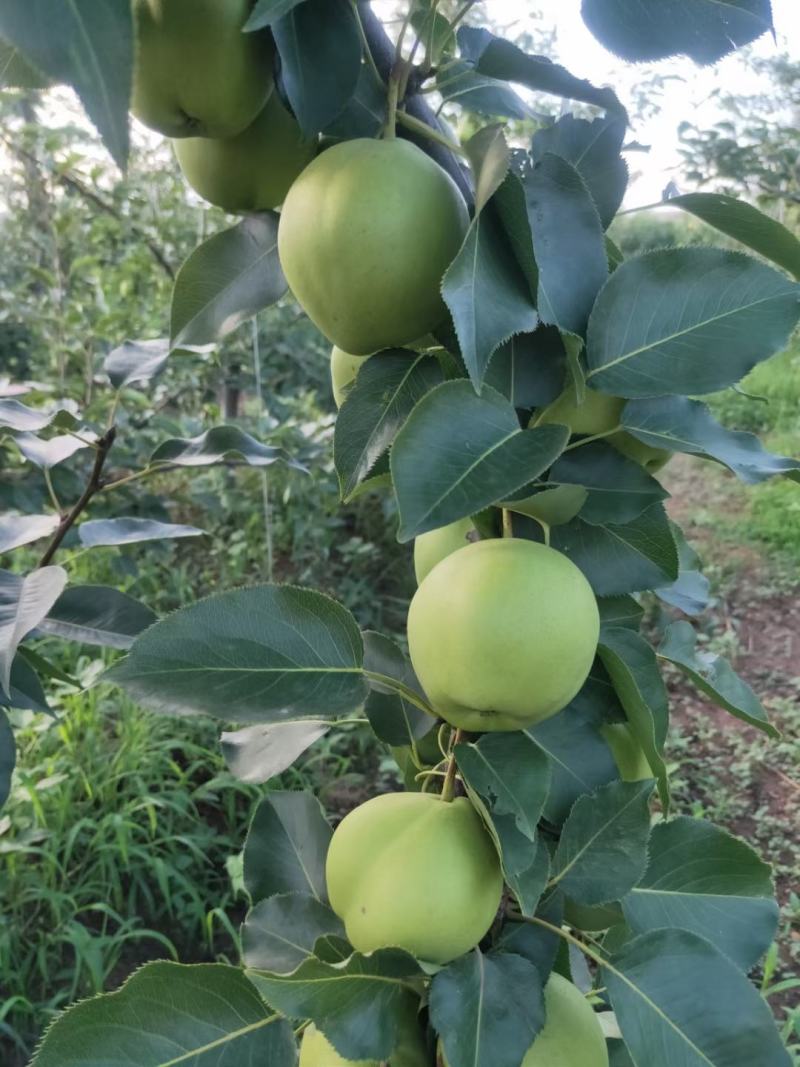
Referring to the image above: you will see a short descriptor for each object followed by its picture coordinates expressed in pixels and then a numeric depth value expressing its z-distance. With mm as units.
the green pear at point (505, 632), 482
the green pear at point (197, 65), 494
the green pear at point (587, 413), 560
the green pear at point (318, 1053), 583
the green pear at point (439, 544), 623
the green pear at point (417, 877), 528
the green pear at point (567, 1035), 568
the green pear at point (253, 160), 584
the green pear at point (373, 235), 502
